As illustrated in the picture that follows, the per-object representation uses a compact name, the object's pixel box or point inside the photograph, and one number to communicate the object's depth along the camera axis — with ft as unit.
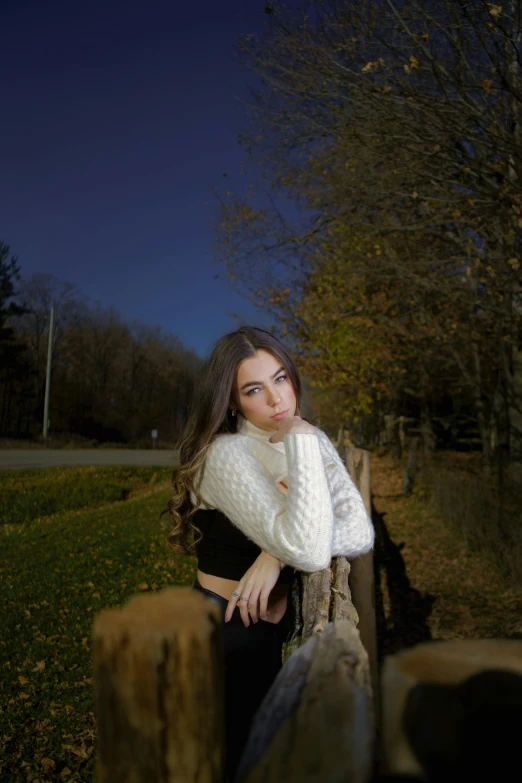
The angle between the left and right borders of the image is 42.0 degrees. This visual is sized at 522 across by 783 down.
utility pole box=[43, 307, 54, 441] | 109.41
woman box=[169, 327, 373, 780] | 6.89
